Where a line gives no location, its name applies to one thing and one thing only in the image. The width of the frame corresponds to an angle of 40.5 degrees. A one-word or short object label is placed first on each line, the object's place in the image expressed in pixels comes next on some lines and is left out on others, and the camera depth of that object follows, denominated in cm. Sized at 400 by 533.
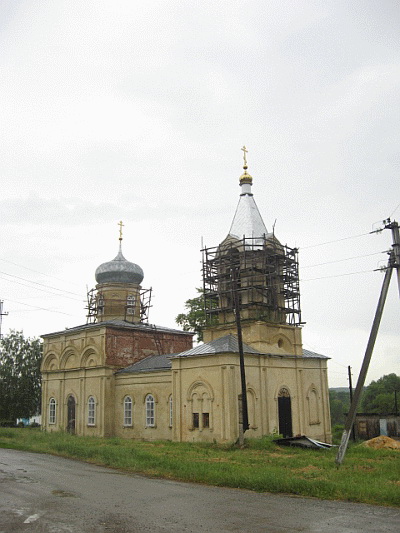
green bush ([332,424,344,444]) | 3497
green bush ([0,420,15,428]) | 4785
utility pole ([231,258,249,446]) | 2475
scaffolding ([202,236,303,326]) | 3241
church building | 2899
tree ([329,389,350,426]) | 9281
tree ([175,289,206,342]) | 4484
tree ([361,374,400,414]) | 7354
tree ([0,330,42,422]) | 4884
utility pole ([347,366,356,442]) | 3824
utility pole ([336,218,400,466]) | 1825
